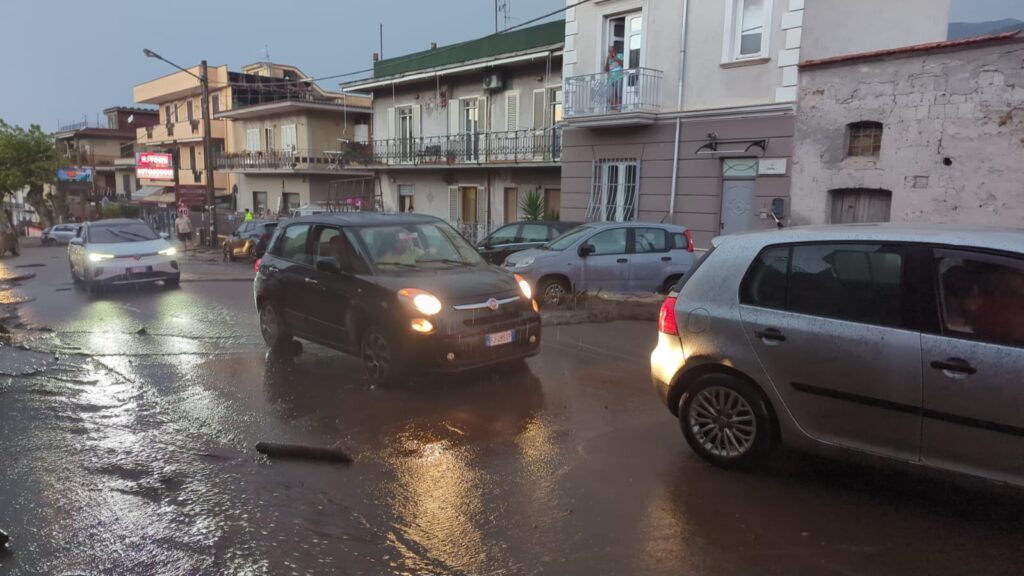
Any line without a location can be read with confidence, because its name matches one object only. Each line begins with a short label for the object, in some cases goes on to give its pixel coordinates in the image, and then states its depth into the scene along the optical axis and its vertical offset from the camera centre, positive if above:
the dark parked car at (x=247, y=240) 23.30 -2.19
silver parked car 11.73 -1.33
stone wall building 11.98 +0.98
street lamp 26.99 +0.85
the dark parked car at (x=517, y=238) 14.76 -1.21
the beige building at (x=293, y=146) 35.41 +1.65
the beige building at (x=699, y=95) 15.09 +2.11
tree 39.41 +0.75
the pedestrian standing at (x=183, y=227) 31.00 -2.31
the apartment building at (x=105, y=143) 59.92 +2.64
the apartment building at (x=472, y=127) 22.84 +1.95
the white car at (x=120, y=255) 14.76 -1.76
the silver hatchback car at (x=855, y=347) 3.82 -0.97
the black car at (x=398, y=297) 6.76 -1.21
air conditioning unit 23.92 +3.40
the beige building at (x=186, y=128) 43.62 +3.12
